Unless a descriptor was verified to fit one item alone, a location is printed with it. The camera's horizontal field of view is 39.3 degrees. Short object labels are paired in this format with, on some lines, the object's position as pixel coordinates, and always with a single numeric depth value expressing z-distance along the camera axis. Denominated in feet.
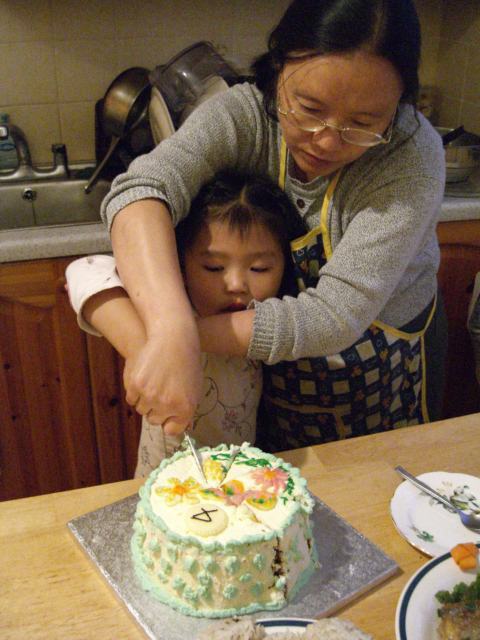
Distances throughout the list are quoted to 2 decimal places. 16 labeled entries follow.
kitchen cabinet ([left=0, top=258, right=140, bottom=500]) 5.62
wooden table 2.48
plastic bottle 6.95
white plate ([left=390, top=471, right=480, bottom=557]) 2.87
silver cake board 2.52
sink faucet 7.05
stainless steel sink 7.01
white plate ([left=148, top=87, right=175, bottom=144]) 5.89
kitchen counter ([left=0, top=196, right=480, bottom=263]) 5.38
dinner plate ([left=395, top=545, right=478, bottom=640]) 2.25
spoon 2.95
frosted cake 2.51
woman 3.02
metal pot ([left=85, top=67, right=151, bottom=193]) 6.58
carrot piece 2.56
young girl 3.70
